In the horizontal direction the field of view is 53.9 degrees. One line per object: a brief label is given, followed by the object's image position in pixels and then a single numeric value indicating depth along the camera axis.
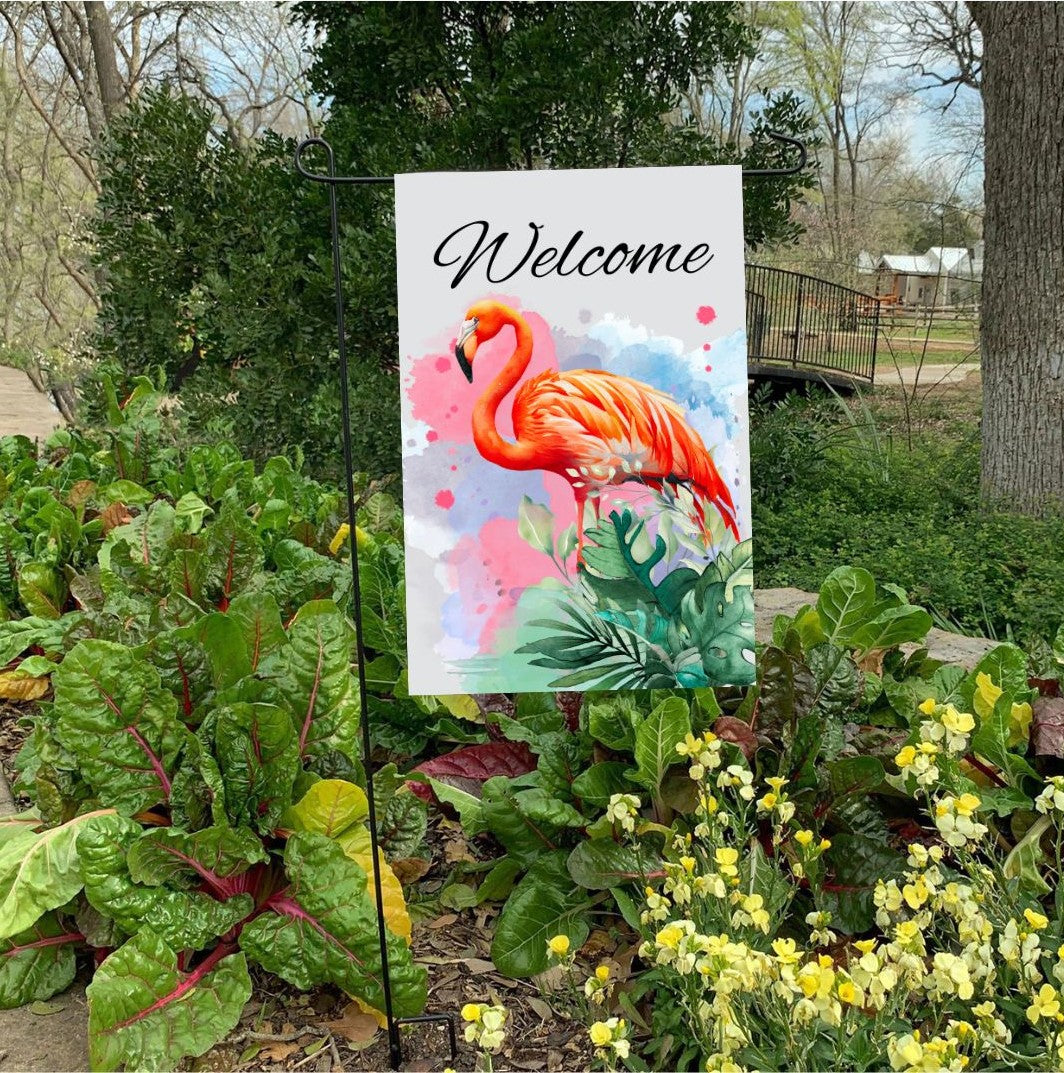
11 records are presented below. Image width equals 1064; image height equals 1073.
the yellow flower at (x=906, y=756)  1.75
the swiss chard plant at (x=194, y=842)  2.04
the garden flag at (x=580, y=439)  2.01
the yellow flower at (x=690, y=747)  2.05
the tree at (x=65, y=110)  15.23
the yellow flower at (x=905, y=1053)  1.23
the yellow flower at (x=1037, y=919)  1.61
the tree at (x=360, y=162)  6.10
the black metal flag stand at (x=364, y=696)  1.91
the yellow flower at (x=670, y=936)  1.47
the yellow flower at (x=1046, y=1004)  1.44
